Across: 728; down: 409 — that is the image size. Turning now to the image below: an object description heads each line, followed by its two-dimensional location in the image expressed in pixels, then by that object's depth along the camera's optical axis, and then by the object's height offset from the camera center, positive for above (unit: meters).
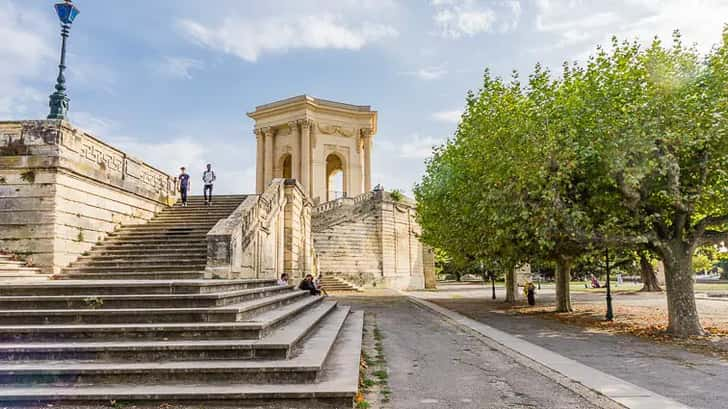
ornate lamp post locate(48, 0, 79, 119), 11.41 +4.35
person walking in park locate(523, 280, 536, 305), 22.78 -2.12
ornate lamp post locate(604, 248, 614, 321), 16.14 -2.01
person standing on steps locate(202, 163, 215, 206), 17.78 +2.76
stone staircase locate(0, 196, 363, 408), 5.31 -1.31
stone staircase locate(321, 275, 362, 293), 30.99 -2.27
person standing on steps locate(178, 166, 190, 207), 17.78 +2.66
